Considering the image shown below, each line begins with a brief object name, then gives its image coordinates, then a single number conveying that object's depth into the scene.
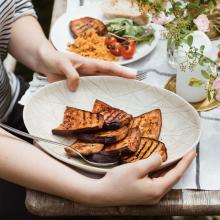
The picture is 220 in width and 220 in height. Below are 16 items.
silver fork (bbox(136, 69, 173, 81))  1.30
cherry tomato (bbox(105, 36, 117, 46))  1.39
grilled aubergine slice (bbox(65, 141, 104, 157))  1.08
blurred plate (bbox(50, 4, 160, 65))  1.37
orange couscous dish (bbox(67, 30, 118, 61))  1.37
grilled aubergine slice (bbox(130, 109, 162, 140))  1.14
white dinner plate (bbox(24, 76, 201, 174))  1.12
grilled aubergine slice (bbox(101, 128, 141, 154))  1.08
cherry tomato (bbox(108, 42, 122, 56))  1.36
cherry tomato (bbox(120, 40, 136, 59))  1.35
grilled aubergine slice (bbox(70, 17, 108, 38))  1.43
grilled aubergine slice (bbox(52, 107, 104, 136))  1.11
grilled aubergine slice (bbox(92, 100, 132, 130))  1.13
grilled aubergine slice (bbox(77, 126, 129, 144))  1.09
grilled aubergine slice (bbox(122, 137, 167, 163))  1.08
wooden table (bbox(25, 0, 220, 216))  1.05
